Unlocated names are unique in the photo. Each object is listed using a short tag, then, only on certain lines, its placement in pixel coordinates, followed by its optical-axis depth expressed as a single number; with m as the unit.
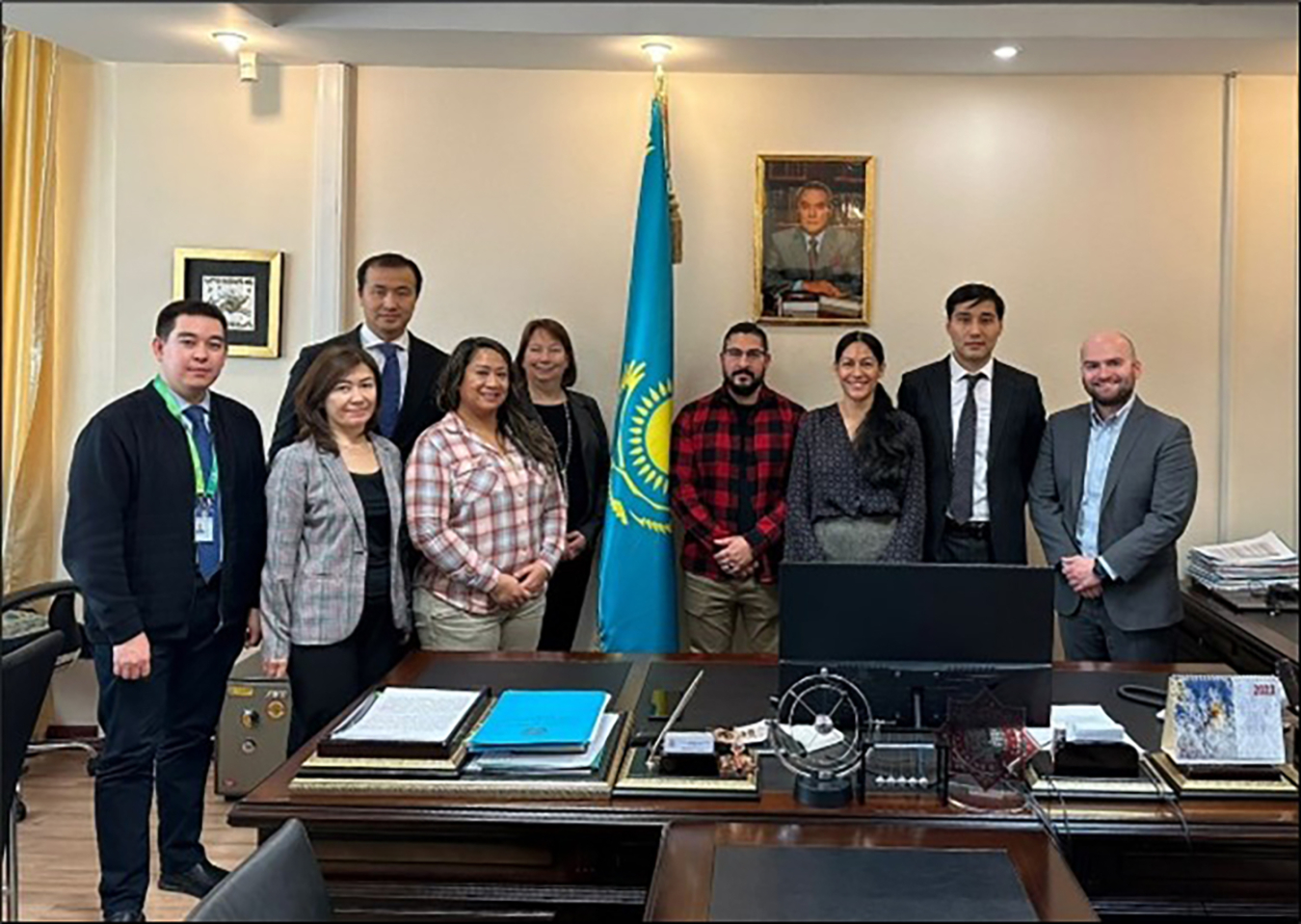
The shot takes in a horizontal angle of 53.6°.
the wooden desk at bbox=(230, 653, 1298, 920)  1.75
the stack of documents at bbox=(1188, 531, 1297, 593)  3.83
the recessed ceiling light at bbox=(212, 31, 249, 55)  3.85
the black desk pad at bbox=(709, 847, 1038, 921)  1.30
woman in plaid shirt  3.15
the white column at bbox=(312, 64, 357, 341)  4.22
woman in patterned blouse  3.52
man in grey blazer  3.36
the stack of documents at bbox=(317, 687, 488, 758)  1.93
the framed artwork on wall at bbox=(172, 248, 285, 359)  4.29
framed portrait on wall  4.24
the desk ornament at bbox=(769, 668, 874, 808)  1.81
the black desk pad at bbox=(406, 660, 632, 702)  2.44
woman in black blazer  3.89
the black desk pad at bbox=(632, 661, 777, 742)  2.19
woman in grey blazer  2.90
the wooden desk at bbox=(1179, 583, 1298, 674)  3.21
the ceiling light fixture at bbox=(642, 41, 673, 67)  3.88
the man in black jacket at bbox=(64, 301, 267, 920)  2.71
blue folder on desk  1.94
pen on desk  1.99
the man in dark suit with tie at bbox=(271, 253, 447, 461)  3.65
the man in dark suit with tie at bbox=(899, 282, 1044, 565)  3.62
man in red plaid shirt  3.81
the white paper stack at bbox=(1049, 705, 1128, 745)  1.99
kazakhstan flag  3.88
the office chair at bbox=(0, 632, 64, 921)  2.22
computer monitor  1.95
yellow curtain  4.13
